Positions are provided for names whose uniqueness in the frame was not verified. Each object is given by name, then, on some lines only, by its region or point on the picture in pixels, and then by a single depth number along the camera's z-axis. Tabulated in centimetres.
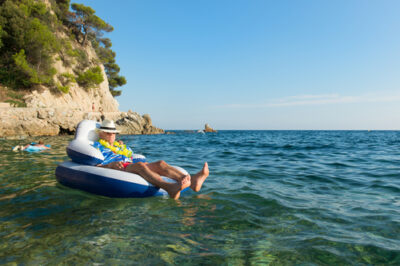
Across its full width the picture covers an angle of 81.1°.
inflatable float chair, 452
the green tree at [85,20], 4100
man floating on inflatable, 440
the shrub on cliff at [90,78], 3616
